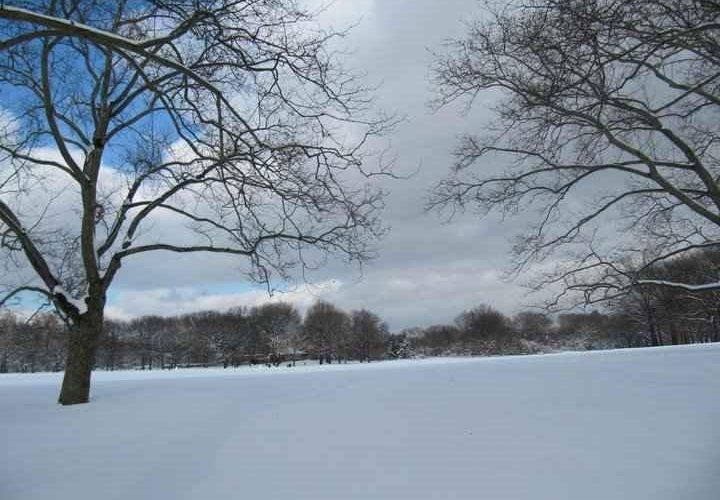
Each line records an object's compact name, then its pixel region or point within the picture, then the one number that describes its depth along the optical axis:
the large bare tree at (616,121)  5.18
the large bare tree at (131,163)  6.11
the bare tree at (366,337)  88.50
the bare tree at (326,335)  87.19
